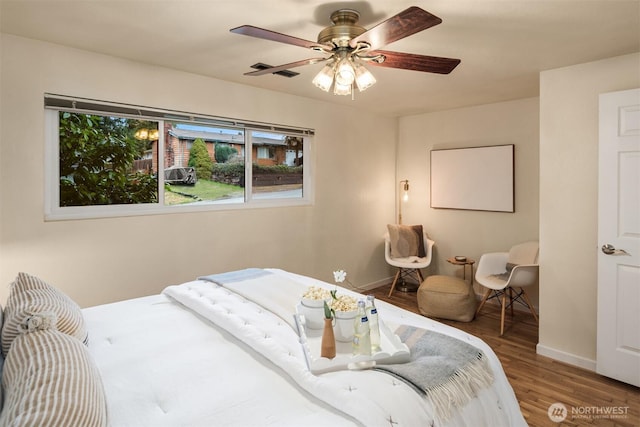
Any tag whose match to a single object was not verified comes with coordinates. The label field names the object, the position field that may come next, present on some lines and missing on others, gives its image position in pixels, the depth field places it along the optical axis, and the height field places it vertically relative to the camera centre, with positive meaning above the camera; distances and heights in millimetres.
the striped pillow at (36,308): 1387 -417
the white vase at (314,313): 1714 -504
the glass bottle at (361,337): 1463 -528
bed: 1055 -631
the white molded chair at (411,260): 4395 -670
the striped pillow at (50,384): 895 -488
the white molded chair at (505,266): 3600 -635
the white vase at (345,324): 1563 -506
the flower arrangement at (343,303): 1594 -432
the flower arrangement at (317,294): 1749 -429
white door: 2521 -222
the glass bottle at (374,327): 1521 -522
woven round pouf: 3740 -976
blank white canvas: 4184 +335
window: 2639 +395
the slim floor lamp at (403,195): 5094 +157
